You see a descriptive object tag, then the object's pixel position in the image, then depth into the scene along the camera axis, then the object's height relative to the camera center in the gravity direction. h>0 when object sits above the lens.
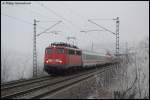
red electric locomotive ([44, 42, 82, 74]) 29.41 -0.94
